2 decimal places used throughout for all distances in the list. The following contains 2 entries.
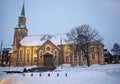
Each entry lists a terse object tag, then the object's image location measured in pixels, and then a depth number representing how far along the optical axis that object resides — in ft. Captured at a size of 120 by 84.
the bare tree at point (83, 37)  136.26
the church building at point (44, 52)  168.96
